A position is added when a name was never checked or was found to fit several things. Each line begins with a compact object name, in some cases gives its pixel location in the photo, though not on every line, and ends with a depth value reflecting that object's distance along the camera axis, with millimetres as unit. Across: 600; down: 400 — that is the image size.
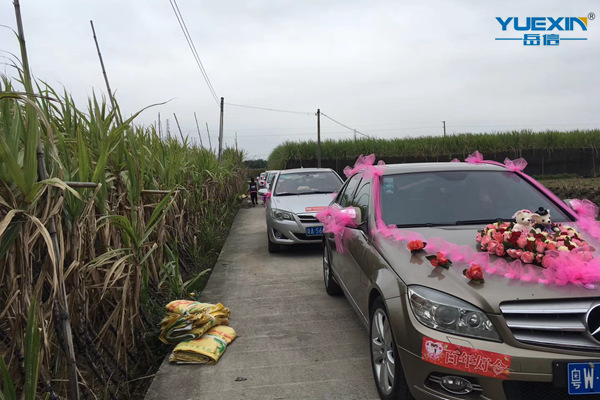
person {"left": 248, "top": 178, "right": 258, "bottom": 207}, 17109
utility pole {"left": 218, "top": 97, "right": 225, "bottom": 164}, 17266
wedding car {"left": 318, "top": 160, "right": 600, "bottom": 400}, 2008
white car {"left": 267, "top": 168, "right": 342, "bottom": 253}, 7012
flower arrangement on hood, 2402
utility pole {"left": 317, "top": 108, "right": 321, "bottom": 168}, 25542
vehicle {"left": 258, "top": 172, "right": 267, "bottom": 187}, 21275
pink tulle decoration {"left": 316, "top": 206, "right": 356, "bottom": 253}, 3570
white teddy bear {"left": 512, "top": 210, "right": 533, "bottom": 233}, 2598
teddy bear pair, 2654
